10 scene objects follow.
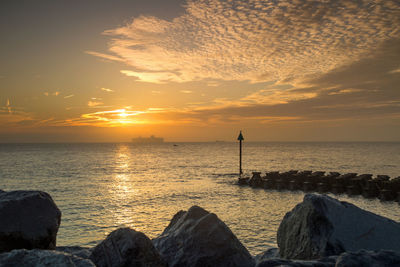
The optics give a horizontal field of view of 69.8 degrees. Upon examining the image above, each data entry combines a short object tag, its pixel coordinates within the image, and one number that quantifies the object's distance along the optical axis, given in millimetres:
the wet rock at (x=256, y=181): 31212
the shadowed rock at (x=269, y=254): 7434
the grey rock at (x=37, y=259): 3537
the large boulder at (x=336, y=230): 5586
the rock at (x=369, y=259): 3298
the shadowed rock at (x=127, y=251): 5652
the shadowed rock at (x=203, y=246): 6445
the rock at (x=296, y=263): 3543
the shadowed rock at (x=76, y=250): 7504
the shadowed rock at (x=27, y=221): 6562
